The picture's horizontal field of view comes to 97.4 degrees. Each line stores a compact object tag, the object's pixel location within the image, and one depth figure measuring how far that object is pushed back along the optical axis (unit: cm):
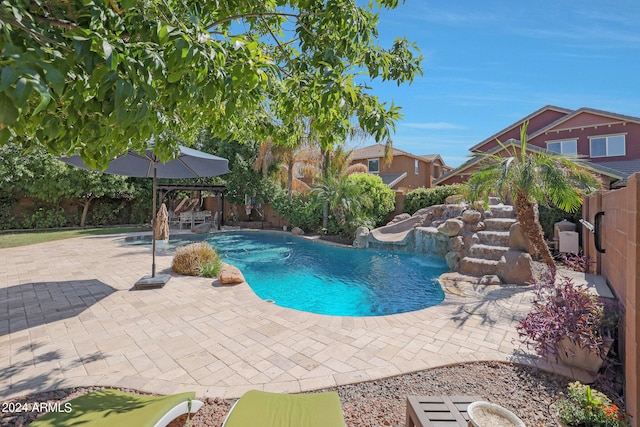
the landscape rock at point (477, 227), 983
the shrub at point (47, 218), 1736
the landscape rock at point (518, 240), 765
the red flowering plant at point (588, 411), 208
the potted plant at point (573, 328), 308
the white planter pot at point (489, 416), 169
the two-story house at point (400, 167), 2402
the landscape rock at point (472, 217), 996
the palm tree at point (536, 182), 623
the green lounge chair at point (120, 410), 192
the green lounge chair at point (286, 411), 201
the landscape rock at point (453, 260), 951
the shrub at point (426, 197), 1534
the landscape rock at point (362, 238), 1411
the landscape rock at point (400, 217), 1538
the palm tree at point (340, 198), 1548
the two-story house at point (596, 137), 1567
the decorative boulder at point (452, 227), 1004
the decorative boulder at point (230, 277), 663
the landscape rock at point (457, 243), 965
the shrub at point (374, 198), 1597
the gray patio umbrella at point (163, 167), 652
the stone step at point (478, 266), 795
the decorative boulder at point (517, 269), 697
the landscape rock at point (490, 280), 717
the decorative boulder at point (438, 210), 1306
